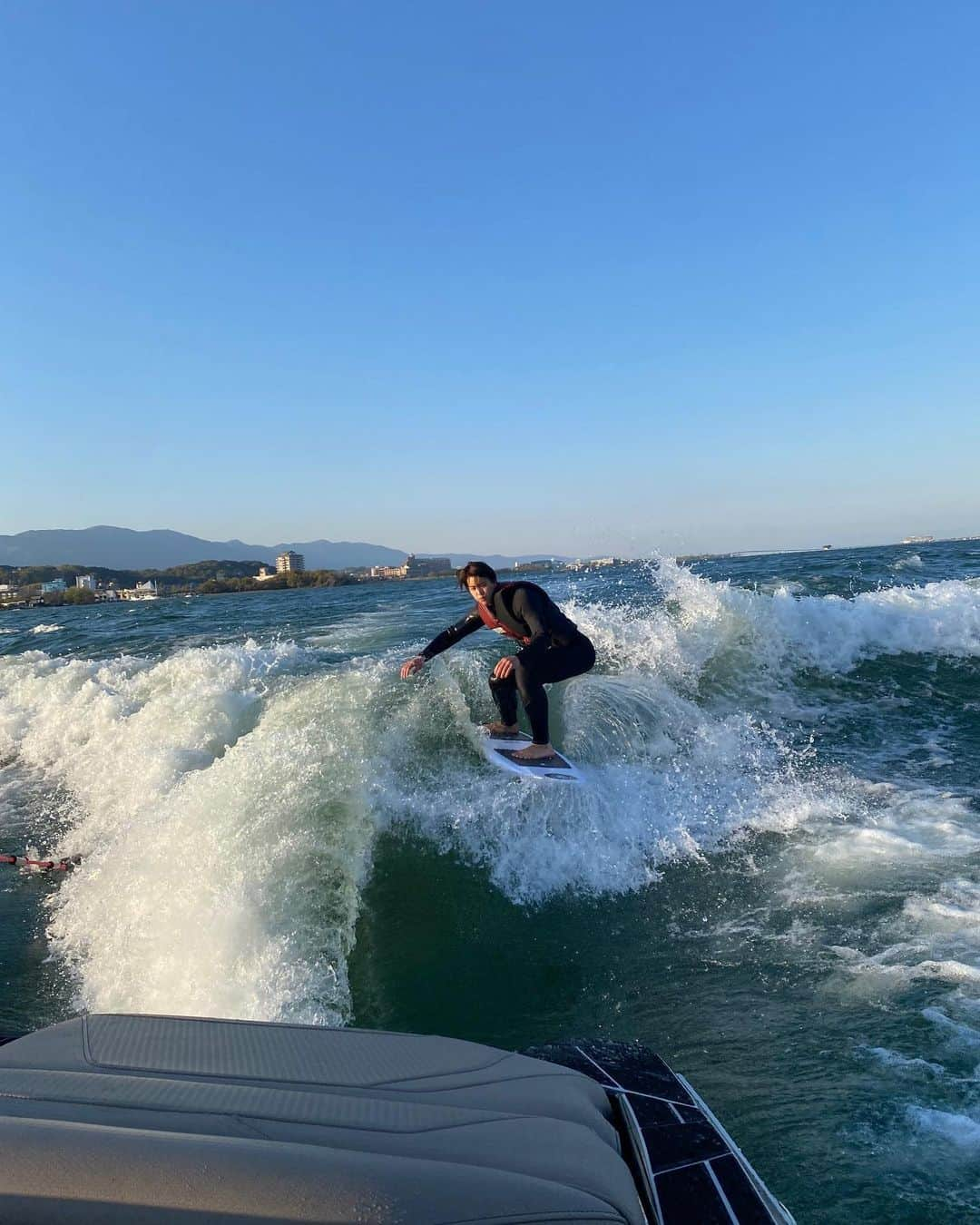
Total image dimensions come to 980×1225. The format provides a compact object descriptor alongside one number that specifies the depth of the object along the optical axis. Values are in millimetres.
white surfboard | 6543
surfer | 6555
